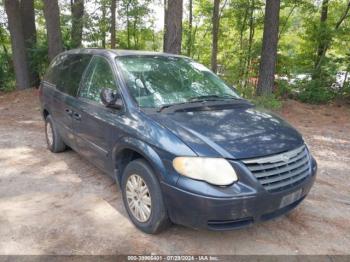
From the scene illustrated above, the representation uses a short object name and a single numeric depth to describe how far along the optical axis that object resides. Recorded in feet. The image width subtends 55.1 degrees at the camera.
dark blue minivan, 9.04
